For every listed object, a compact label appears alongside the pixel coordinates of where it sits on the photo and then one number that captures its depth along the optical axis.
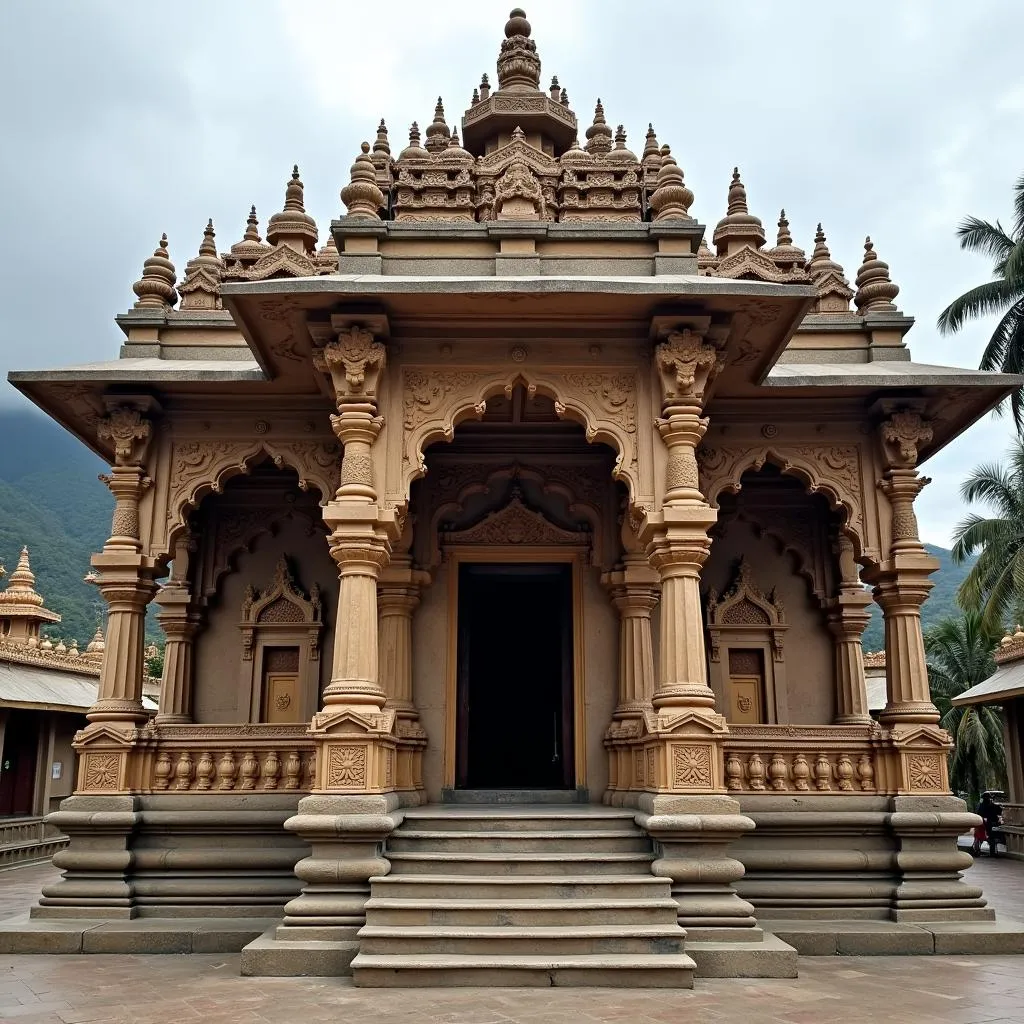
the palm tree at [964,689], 29.14
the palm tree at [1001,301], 25.17
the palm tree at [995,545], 24.53
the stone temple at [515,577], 7.64
